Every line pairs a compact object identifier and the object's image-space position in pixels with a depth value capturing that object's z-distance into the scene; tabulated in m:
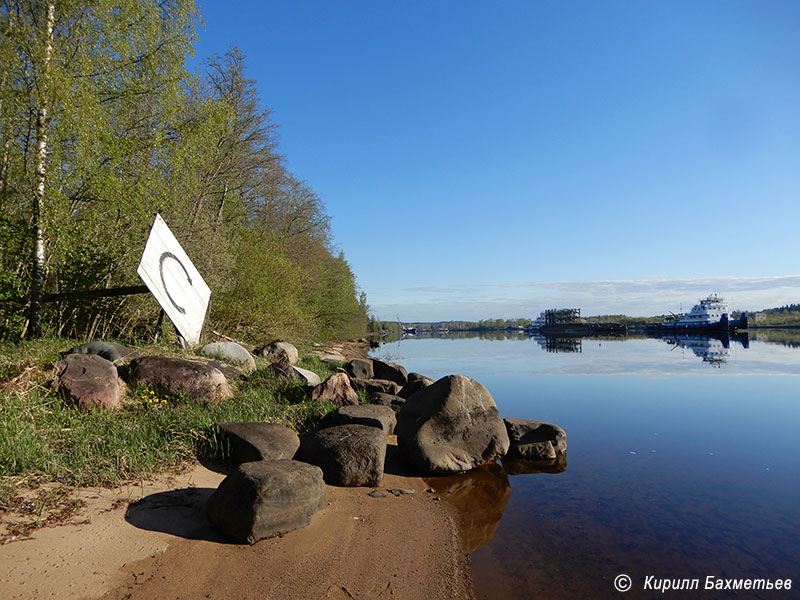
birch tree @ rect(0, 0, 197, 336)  9.72
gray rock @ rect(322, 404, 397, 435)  9.14
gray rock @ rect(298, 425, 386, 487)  7.23
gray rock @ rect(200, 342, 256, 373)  12.97
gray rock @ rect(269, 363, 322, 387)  12.10
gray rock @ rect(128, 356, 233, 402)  8.79
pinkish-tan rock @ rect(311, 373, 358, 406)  10.62
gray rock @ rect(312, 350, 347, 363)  22.67
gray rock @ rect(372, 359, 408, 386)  18.33
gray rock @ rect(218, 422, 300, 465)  7.08
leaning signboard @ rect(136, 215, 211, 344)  8.92
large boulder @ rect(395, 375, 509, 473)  8.35
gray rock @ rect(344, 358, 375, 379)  17.92
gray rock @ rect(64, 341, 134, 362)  9.27
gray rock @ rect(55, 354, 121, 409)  7.50
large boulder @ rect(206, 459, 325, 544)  4.96
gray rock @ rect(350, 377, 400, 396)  13.63
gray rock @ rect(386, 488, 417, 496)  7.21
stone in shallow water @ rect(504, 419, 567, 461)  9.45
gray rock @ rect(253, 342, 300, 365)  17.55
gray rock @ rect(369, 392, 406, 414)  12.30
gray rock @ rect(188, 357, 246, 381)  10.99
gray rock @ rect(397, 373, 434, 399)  14.67
